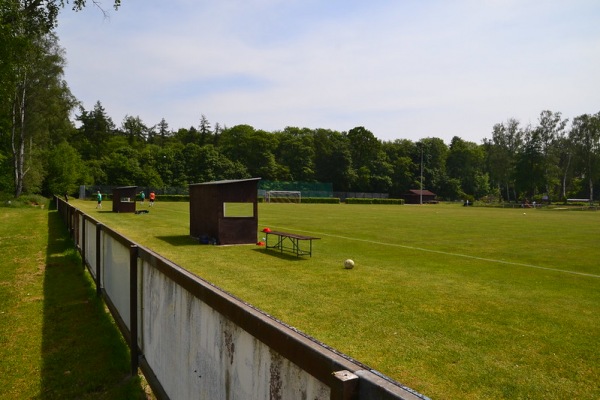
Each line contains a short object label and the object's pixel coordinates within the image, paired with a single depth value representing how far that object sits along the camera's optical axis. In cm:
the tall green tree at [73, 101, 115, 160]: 9081
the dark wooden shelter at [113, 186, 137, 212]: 3234
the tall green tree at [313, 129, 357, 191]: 10644
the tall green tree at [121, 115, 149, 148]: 11824
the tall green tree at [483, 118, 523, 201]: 9256
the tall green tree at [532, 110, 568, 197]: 8506
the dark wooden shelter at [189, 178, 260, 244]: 1630
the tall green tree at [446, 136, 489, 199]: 12138
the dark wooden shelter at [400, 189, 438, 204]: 9700
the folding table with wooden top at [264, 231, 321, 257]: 1452
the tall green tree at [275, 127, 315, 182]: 10594
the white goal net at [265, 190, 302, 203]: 7812
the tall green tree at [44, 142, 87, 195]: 5519
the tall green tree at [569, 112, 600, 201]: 8050
